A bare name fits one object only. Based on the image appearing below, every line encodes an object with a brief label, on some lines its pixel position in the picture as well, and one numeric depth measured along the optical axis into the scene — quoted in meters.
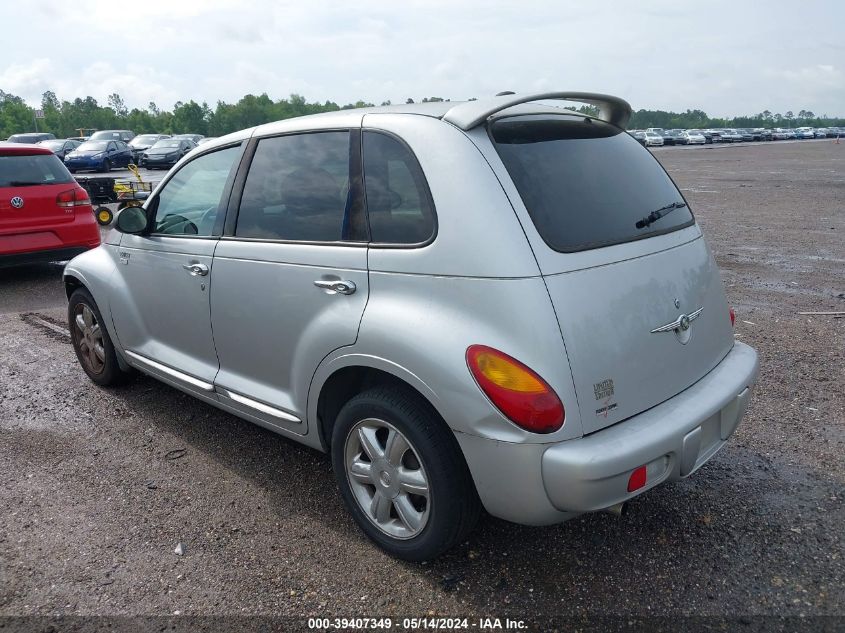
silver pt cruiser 2.36
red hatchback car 7.66
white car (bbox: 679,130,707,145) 67.69
